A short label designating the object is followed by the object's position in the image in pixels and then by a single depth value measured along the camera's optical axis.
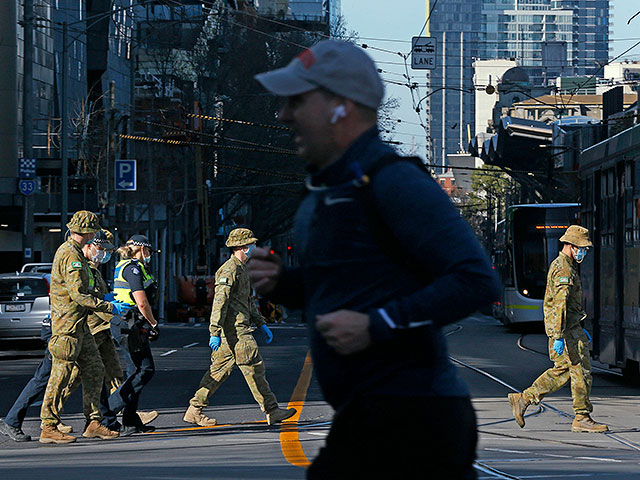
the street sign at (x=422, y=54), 54.97
